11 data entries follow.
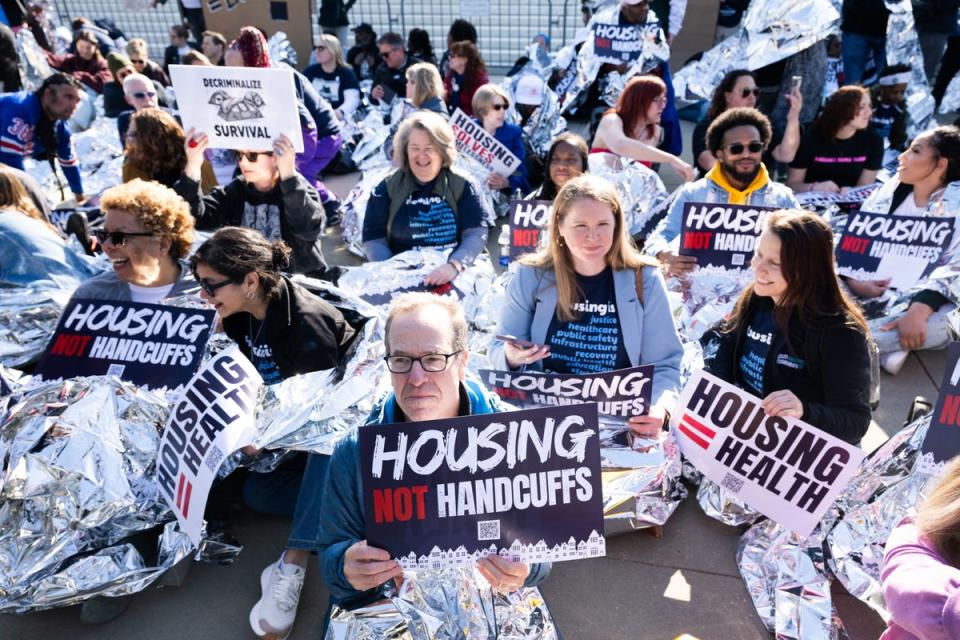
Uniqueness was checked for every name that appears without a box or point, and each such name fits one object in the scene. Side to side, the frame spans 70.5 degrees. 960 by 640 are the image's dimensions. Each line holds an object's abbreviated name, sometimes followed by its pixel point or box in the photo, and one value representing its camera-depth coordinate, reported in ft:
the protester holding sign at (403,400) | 6.50
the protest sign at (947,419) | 8.09
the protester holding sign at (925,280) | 13.28
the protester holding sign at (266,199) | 13.50
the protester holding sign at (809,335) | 8.68
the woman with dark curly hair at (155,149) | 14.49
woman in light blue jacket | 9.71
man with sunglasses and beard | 13.93
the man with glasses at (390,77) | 29.09
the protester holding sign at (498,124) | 20.53
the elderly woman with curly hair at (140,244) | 10.56
